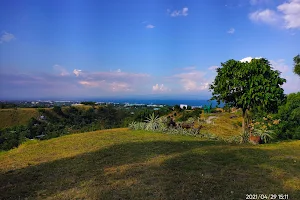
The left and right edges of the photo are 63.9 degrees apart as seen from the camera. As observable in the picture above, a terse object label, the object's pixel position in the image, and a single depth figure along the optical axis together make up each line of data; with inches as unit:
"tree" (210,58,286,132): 459.8
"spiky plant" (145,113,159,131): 601.9
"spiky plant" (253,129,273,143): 514.5
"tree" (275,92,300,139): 653.9
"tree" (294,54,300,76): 748.0
